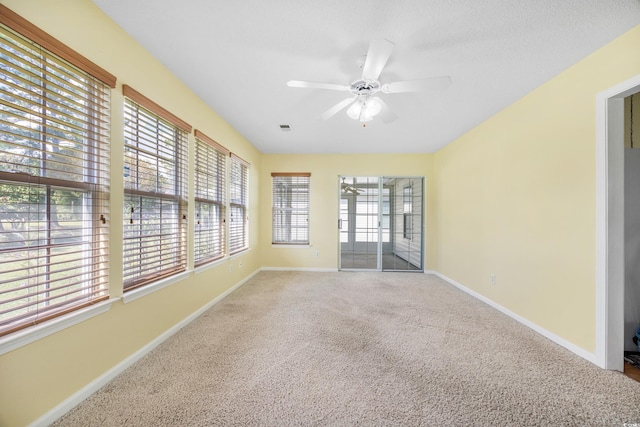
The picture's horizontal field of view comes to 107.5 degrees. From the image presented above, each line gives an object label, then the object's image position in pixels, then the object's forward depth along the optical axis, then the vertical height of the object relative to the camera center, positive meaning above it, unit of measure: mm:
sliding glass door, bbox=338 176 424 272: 5129 -115
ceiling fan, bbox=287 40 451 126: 1574 +1049
